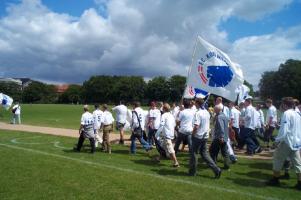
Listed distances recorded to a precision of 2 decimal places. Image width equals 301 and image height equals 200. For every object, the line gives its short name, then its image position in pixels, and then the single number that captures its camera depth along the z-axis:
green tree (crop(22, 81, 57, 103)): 145.62
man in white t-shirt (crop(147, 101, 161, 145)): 14.55
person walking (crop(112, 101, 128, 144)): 16.75
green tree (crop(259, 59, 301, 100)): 105.94
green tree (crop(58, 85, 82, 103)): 150.75
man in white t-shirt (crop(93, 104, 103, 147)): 14.92
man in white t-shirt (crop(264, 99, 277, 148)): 16.33
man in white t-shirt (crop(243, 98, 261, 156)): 14.91
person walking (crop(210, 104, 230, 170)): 10.66
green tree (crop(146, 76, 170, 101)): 136.25
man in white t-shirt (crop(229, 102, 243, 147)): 15.20
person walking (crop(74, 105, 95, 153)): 14.24
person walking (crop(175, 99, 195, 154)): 11.91
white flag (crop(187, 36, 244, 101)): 13.68
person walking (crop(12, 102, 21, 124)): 29.24
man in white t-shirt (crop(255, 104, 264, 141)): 16.25
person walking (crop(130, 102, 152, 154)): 14.30
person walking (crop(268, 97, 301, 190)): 9.07
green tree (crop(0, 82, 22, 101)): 134.38
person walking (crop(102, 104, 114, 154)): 14.70
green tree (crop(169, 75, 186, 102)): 137.50
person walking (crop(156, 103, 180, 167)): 11.51
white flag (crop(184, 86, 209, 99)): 14.09
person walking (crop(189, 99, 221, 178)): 10.11
